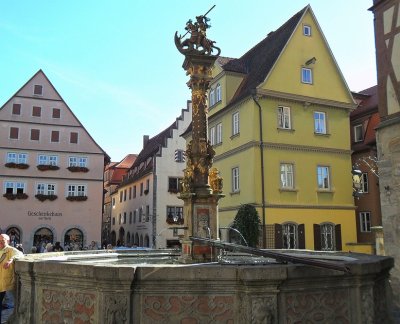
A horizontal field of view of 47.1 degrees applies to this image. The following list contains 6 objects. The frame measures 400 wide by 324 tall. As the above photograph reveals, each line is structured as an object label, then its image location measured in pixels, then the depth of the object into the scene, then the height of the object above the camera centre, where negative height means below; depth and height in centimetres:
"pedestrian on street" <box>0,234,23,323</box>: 708 -49
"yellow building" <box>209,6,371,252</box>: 2523 +529
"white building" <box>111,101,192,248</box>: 4025 +413
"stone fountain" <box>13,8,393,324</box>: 527 -68
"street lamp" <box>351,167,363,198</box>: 1521 +179
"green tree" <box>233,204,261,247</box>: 2327 +55
